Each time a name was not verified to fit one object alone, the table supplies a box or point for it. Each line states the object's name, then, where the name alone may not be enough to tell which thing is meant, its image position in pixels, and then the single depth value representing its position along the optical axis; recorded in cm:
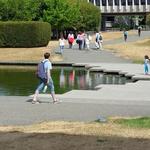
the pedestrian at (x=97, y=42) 5478
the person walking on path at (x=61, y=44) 4849
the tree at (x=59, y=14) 6988
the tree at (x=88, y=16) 9345
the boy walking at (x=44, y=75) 1786
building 13588
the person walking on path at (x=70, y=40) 5592
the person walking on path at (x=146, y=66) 2922
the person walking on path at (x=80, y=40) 5331
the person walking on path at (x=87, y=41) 5337
